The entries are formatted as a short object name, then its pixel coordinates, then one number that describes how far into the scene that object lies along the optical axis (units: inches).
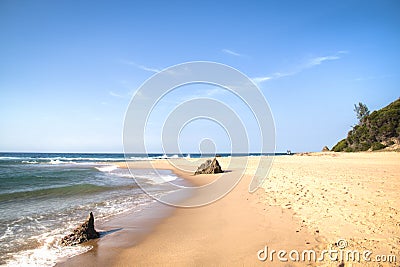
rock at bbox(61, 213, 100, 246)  219.7
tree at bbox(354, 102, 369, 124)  2177.4
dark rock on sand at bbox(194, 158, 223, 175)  872.9
